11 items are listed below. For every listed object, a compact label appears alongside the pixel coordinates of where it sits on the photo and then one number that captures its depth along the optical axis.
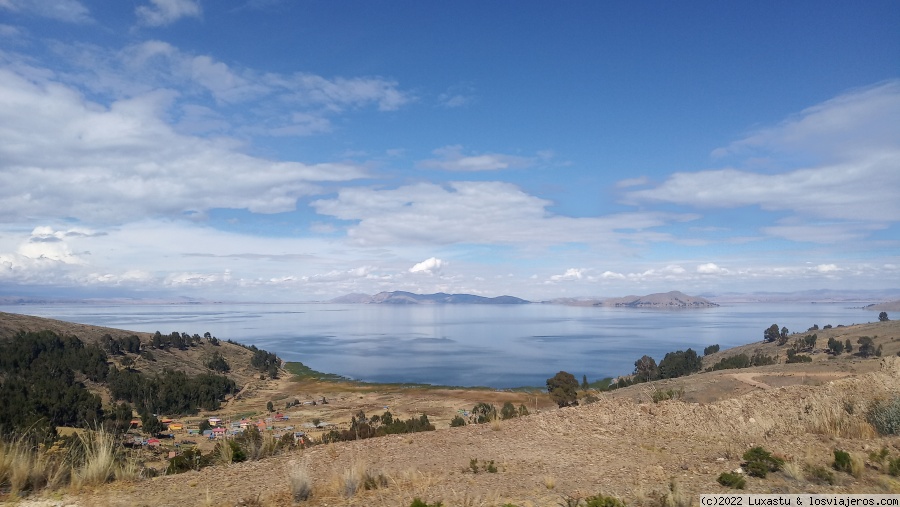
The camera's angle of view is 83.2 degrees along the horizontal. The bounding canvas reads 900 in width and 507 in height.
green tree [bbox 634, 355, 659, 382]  44.84
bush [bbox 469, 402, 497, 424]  13.49
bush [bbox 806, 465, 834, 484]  7.05
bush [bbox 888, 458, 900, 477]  7.08
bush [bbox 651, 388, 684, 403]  13.43
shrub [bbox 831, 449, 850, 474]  7.43
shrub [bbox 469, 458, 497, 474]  8.29
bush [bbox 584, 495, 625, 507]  5.61
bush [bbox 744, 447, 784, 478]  7.48
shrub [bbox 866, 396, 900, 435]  9.70
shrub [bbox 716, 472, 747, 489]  6.95
